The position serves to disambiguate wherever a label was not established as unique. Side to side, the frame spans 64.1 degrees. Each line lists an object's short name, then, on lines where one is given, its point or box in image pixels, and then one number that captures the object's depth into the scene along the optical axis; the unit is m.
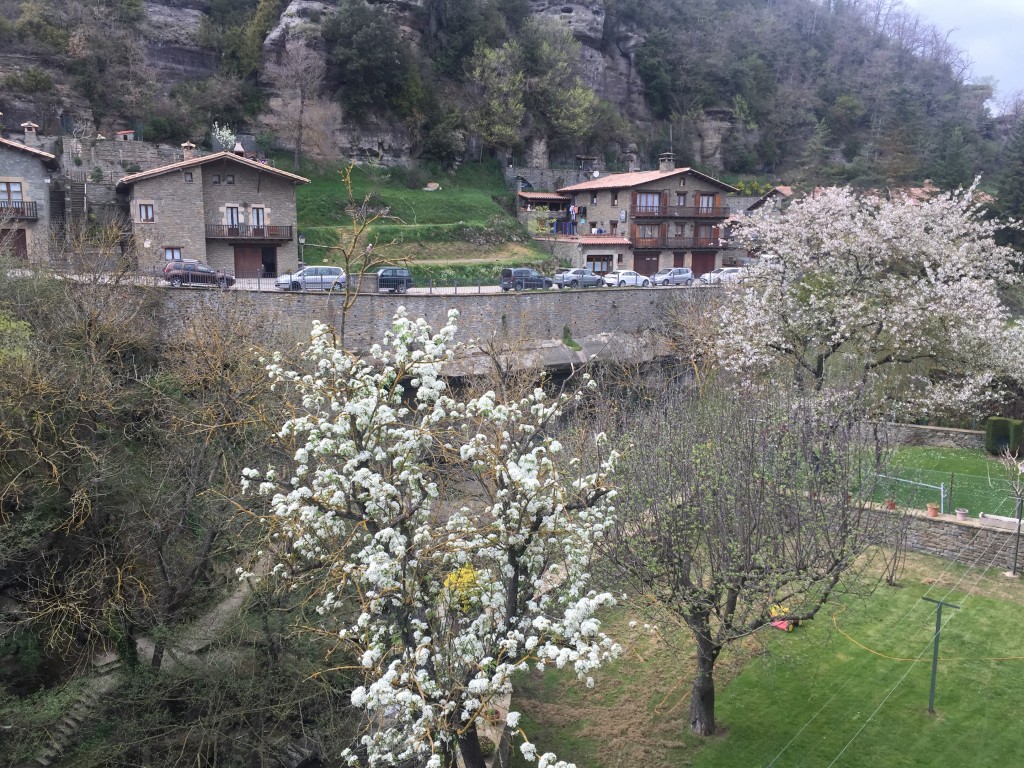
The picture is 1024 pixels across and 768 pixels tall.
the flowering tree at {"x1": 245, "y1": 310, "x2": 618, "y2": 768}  8.88
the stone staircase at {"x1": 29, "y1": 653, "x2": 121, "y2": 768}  13.34
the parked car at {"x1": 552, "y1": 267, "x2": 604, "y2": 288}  38.56
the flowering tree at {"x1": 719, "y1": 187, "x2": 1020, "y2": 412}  26.62
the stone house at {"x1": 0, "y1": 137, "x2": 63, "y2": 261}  34.62
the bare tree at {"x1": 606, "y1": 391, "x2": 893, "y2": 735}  11.95
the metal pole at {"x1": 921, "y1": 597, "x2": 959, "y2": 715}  13.57
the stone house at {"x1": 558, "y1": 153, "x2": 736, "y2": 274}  50.03
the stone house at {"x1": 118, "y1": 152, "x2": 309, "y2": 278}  37.28
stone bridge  28.13
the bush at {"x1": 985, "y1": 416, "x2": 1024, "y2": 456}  26.41
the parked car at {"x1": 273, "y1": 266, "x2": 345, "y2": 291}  31.41
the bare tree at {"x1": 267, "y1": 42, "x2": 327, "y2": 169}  51.88
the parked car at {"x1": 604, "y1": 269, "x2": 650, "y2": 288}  40.25
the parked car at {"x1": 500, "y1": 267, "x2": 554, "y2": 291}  36.75
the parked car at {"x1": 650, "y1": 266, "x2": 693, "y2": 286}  41.33
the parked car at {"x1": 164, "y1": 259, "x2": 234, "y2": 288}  29.48
